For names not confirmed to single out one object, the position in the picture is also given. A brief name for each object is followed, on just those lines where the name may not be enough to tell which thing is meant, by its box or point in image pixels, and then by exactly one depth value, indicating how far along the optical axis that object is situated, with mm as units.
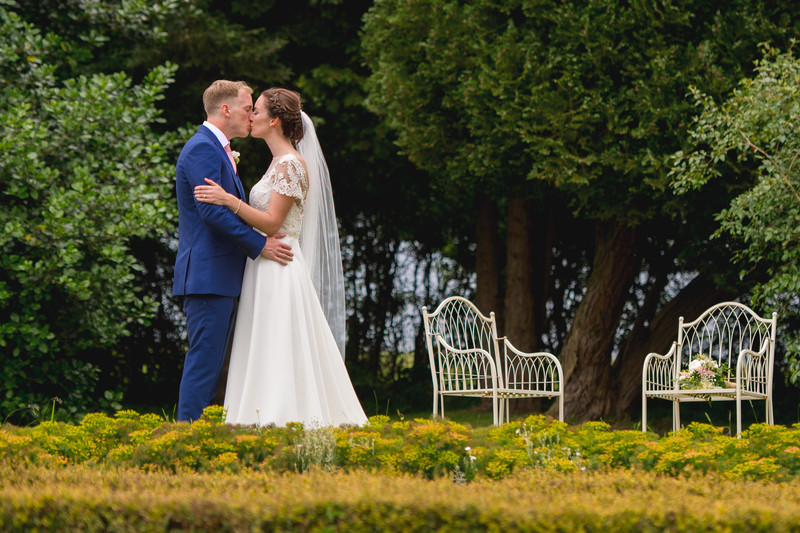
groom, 9437
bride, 9453
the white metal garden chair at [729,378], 12492
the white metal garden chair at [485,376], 12680
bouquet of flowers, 13078
